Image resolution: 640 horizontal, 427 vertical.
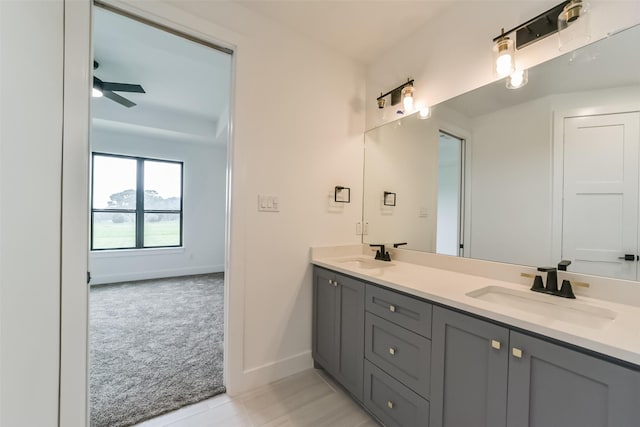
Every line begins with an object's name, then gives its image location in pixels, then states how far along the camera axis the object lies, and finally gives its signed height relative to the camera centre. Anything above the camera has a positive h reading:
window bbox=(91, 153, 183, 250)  4.28 +0.11
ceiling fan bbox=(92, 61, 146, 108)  2.49 +1.23
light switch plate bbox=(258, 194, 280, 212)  1.78 +0.06
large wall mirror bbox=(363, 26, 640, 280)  1.08 +0.27
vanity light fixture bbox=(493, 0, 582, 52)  1.18 +0.94
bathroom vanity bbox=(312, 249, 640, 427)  0.74 -0.52
